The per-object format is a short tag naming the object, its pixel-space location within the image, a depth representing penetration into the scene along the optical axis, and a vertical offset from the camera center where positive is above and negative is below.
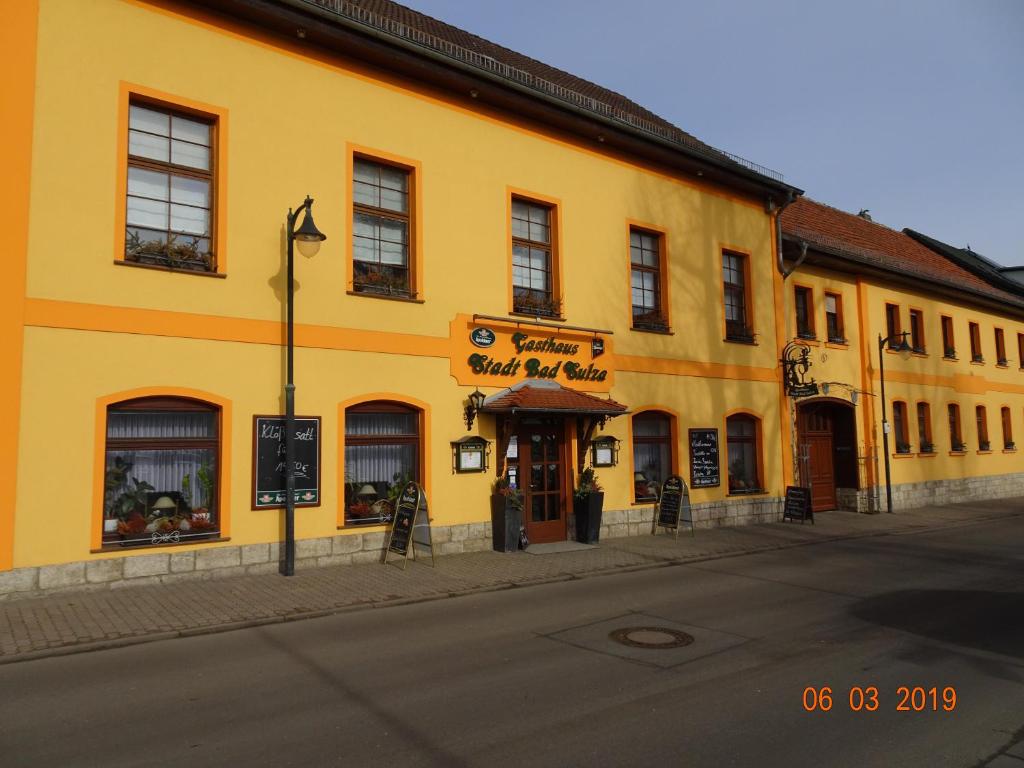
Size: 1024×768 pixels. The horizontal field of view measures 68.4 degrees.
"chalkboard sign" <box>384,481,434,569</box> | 10.78 -0.95
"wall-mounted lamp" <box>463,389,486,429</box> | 12.52 +0.83
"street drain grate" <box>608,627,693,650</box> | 6.98 -1.74
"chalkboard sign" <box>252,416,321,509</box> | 10.27 -0.01
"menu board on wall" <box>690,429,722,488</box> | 16.06 -0.13
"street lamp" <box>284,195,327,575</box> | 9.66 +1.20
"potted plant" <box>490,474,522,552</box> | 12.41 -1.00
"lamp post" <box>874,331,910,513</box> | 20.47 +2.98
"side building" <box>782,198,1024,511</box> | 19.83 +2.49
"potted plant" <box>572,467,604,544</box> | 13.53 -0.92
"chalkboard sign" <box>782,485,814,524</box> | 17.03 -1.19
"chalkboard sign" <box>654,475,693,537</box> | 14.51 -0.97
